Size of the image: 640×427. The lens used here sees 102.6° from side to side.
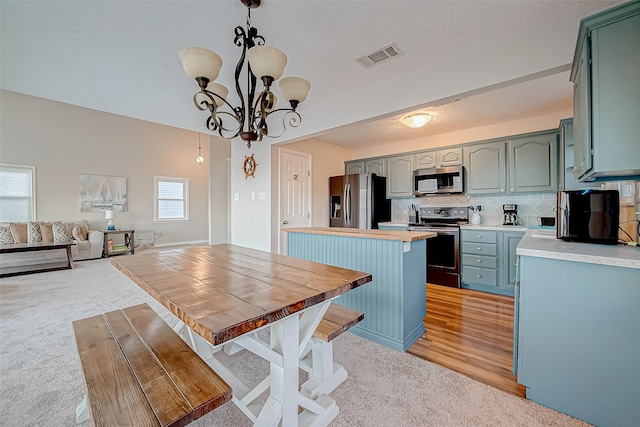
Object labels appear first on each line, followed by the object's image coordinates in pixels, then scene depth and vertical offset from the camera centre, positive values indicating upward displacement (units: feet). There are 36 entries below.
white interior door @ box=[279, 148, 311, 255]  13.42 +1.23
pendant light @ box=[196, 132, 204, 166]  24.04 +5.24
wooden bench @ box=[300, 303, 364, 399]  4.83 -2.97
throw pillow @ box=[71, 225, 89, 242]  17.74 -1.35
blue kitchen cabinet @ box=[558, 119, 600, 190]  8.84 +1.94
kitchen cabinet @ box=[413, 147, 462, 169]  13.17 +2.92
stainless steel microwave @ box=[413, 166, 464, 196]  12.96 +1.70
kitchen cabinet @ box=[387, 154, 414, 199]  14.66 +2.15
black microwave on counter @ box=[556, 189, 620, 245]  5.59 -0.07
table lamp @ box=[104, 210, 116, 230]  20.16 -0.32
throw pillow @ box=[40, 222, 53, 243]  16.60 -1.23
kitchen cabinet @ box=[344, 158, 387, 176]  15.74 +3.00
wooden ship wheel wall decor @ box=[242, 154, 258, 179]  13.64 +2.54
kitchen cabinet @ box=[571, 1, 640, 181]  4.32 +2.18
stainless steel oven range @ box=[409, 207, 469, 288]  12.12 -1.88
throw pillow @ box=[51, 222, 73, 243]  16.93 -1.30
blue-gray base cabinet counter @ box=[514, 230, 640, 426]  4.03 -2.03
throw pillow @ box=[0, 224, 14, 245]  15.52 -1.35
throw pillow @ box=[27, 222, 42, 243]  16.22 -1.27
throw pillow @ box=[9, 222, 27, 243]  15.84 -1.14
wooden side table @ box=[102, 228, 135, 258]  19.44 -2.56
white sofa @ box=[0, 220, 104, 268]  15.26 -1.66
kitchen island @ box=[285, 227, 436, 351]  6.83 -1.91
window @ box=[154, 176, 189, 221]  23.44 +1.36
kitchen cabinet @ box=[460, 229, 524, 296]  10.89 -2.08
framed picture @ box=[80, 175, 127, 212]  19.76 +1.59
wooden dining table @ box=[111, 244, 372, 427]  2.98 -1.16
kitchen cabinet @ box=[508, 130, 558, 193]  10.80 +2.18
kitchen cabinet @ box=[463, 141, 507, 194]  11.97 +2.19
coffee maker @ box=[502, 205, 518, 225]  12.12 -0.06
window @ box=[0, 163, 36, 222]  16.85 +1.35
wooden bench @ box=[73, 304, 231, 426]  2.72 -2.13
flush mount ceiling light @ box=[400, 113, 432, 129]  10.23 +3.79
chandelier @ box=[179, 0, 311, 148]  4.66 +2.76
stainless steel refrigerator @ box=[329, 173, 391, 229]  14.79 +0.75
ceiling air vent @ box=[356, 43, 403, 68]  6.91 +4.45
